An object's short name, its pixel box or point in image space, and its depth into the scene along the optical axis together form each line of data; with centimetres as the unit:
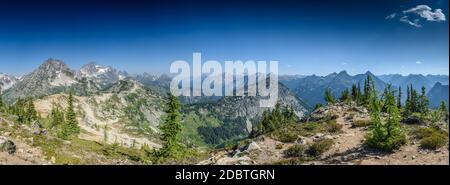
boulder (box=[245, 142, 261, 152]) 4269
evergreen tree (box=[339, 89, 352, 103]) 11691
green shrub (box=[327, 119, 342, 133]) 5177
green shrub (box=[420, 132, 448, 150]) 3105
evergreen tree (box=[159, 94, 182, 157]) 5003
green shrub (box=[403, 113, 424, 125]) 4819
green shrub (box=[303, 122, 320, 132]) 5486
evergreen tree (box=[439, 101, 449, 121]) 8689
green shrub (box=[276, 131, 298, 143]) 4788
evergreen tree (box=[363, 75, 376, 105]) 9372
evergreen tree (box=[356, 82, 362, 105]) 10137
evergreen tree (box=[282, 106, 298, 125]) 12594
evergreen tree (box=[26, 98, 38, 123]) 13650
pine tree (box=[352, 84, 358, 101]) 12355
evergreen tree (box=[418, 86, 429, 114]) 9823
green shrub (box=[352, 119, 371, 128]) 5278
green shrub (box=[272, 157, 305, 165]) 3346
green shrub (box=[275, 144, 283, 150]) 4399
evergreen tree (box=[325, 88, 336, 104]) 11024
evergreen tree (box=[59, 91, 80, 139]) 10849
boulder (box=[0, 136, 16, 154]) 3798
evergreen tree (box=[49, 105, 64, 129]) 13410
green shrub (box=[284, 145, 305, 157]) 3981
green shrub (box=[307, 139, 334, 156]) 3834
